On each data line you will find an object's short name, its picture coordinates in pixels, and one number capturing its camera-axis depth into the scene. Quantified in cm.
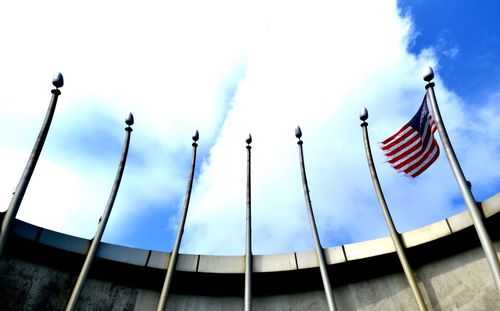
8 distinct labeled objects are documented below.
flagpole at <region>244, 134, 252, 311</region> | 979
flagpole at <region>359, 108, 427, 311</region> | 908
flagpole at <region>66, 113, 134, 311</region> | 912
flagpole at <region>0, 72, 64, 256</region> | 877
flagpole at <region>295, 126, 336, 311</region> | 949
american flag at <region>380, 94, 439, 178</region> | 1012
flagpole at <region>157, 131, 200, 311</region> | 960
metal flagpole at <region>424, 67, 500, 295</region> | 812
